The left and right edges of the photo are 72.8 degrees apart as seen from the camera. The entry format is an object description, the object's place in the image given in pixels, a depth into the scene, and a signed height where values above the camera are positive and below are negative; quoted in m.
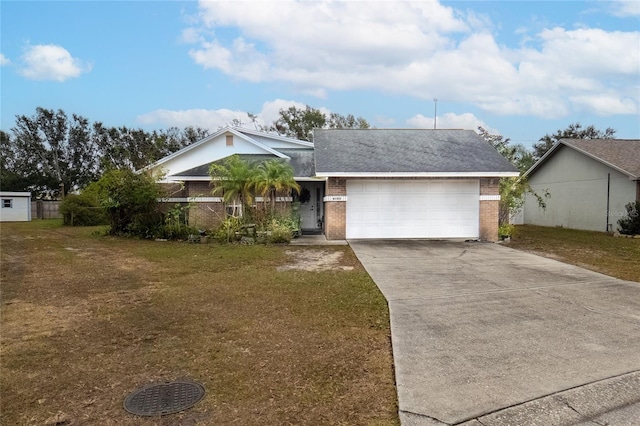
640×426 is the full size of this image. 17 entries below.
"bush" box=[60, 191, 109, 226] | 27.33 -0.69
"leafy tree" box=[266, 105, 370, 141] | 48.62 +9.15
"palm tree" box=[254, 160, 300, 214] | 15.33 +0.83
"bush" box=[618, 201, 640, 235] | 17.75 -0.72
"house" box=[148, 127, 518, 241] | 15.35 +0.46
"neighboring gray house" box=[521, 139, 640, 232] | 19.75 +1.09
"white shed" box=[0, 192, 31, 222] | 33.62 -0.50
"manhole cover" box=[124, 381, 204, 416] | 3.51 -1.68
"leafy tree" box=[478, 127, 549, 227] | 16.88 +0.27
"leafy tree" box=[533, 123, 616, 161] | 42.25 +6.94
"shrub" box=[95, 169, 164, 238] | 16.86 -0.02
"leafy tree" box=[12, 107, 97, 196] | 49.78 +5.99
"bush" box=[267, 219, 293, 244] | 14.81 -1.13
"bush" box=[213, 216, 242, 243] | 15.32 -1.06
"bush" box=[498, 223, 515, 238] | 16.23 -1.05
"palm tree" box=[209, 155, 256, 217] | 15.55 +0.76
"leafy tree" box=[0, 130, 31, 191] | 47.41 +4.81
